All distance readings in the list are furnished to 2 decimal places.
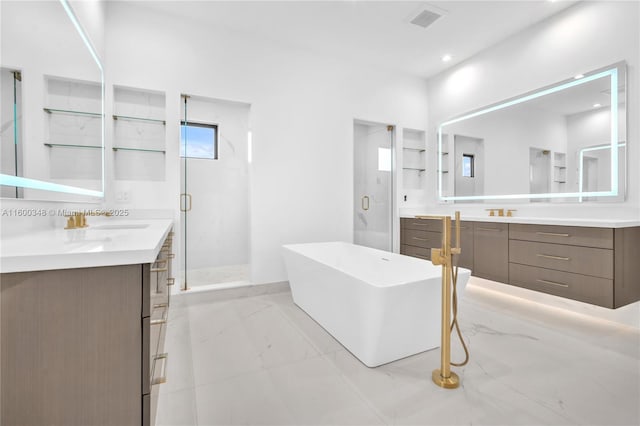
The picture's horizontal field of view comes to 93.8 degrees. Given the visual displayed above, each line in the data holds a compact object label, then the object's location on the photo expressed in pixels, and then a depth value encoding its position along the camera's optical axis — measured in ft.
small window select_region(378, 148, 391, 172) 13.82
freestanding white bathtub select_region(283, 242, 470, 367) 5.68
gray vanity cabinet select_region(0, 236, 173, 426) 2.62
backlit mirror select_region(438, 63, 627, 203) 8.48
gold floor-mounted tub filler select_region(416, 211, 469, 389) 5.34
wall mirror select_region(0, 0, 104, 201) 4.02
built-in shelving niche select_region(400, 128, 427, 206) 14.26
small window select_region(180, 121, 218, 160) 13.24
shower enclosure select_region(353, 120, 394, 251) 13.30
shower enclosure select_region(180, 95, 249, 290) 13.25
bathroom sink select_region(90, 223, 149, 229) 6.72
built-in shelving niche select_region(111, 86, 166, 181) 9.22
